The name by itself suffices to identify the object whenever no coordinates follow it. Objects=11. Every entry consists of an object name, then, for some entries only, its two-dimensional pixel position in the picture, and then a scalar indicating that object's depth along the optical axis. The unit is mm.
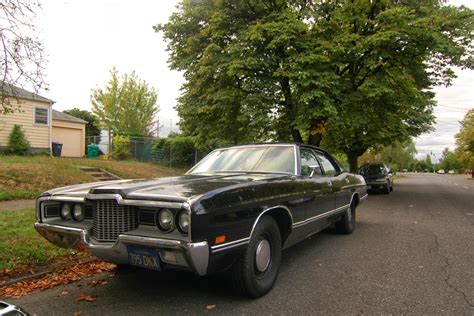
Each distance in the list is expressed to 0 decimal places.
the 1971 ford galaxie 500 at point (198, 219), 3051
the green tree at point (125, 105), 33500
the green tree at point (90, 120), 35781
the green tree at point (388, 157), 49812
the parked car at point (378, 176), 17088
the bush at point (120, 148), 23094
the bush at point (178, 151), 22875
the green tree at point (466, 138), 43219
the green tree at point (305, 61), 11922
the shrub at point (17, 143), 18686
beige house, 19625
